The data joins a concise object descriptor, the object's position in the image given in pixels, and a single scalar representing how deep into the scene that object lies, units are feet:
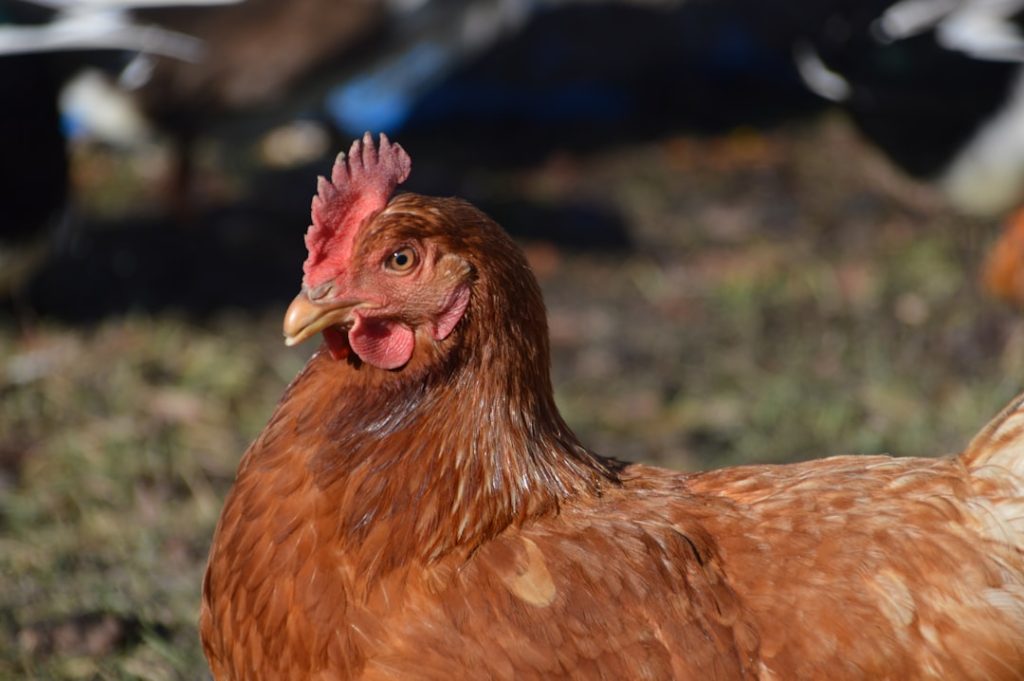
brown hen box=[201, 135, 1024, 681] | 14.34
